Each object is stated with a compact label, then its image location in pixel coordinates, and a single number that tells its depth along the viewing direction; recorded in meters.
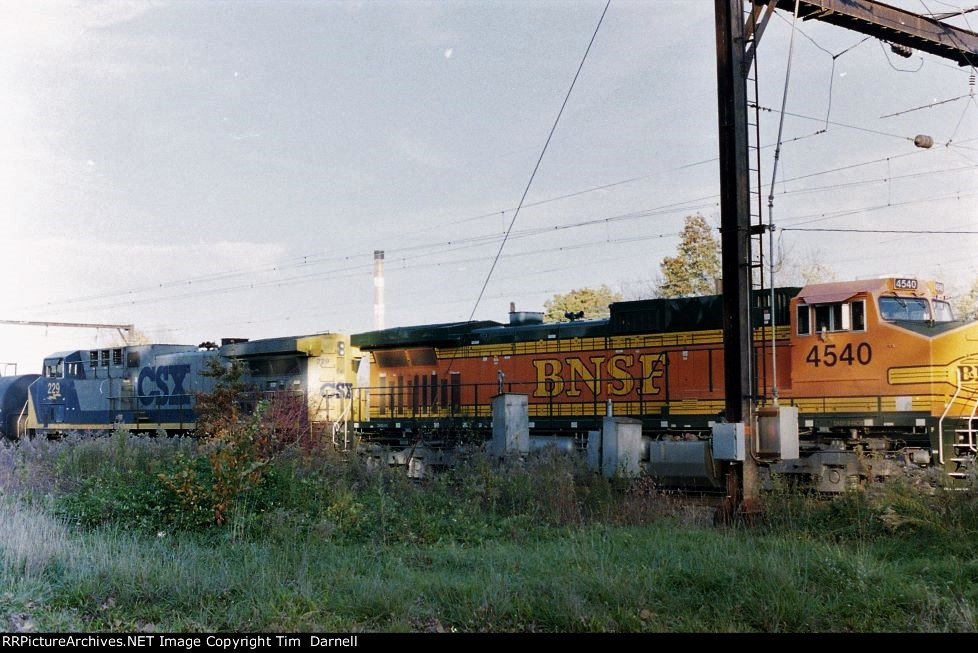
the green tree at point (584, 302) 50.64
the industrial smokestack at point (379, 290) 37.00
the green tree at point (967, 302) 37.94
